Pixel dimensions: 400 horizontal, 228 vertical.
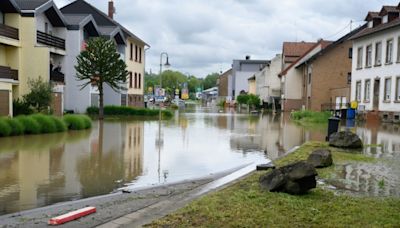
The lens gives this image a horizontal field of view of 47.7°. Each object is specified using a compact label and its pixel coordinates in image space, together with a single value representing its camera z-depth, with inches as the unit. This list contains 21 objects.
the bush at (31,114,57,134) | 891.4
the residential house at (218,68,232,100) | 4988.2
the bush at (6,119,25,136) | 821.2
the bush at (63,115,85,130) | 993.5
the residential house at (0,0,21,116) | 1231.5
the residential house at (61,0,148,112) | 1876.2
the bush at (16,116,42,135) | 853.4
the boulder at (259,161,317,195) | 307.6
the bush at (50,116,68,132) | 928.9
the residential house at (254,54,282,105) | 2906.0
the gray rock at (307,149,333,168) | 444.1
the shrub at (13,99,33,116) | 1118.4
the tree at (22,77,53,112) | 1111.0
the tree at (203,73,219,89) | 7613.2
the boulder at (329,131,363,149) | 626.0
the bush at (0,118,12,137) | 794.8
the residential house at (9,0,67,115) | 1320.1
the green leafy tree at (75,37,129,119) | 1397.6
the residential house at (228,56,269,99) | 4483.3
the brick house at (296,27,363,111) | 2050.9
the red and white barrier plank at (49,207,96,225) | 260.2
